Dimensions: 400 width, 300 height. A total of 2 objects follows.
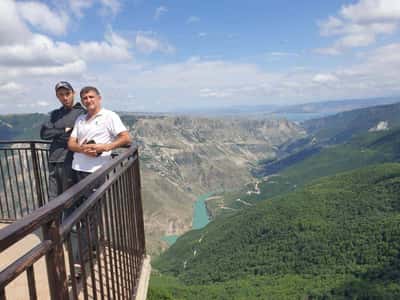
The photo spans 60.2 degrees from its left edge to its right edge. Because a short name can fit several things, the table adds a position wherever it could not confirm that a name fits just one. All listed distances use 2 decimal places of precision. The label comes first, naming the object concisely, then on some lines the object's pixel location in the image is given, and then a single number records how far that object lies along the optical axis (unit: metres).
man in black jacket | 5.98
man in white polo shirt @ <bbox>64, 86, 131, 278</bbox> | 5.44
